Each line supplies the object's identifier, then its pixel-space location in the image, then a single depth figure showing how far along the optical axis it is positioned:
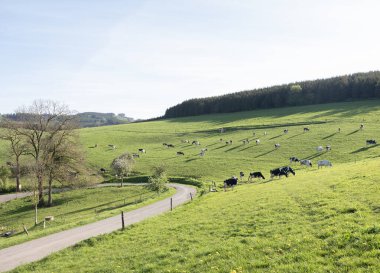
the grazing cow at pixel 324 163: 53.38
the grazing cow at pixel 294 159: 63.44
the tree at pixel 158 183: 52.53
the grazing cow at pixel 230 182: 48.69
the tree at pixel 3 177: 67.38
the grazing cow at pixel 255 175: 53.32
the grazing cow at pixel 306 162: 58.51
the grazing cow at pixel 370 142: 68.66
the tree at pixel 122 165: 65.19
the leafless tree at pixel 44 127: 58.14
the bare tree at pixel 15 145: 58.97
